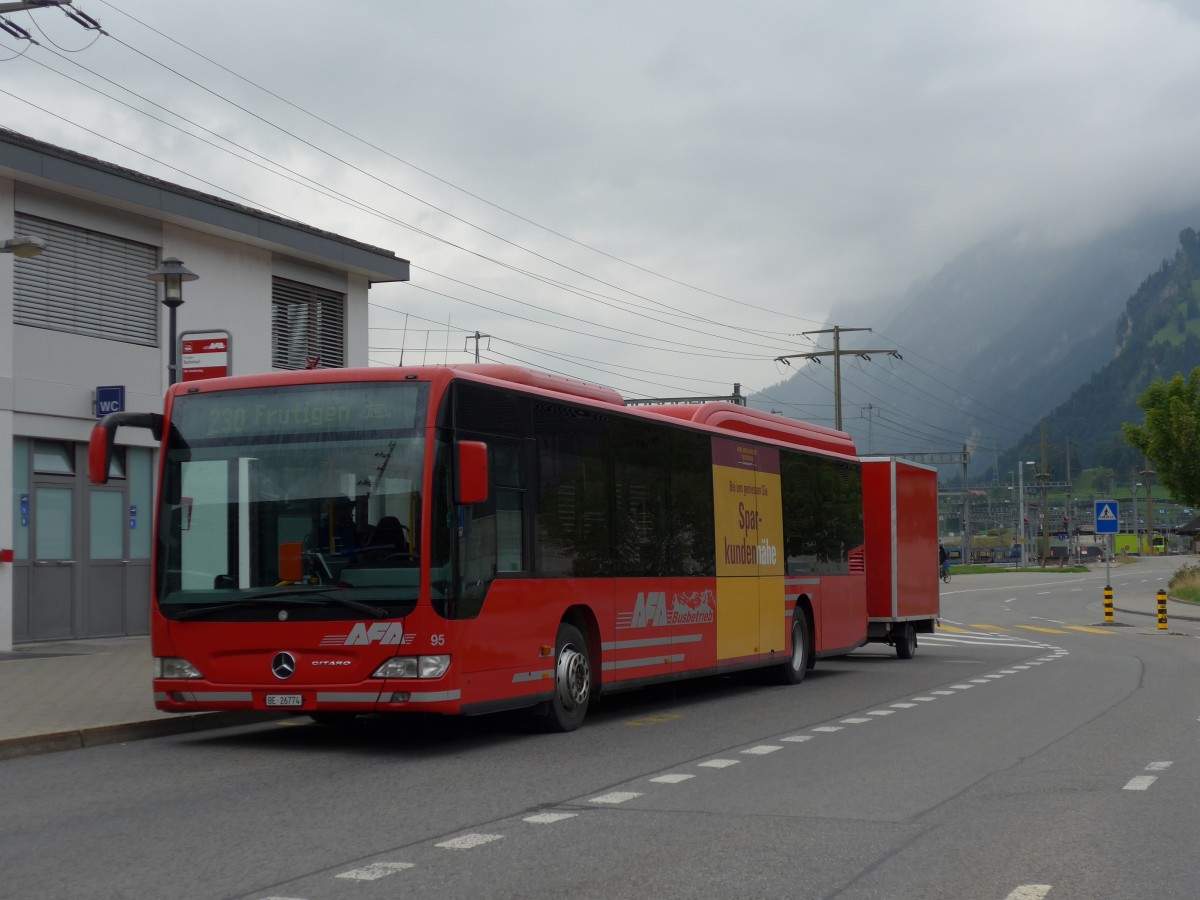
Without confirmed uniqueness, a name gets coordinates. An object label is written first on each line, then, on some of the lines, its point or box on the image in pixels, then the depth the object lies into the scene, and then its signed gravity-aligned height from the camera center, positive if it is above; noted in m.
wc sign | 21.75 +2.25
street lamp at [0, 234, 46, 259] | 15.59 +3.19
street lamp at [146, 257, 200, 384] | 17.34 +3.13
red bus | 11.30 +0.07
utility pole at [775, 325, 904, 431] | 56.33 +7.50
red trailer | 23.53 -0.05
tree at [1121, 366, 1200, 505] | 48.97 +3.61
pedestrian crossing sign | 39.69 +0.72
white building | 20.67 +3.15
